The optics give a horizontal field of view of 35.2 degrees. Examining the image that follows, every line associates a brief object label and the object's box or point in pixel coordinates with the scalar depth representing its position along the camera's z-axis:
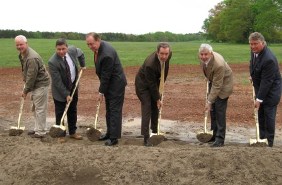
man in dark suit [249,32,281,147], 7.36
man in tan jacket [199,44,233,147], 7.45
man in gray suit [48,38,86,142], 8.38
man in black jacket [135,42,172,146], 7.41
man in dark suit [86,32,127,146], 7.70
